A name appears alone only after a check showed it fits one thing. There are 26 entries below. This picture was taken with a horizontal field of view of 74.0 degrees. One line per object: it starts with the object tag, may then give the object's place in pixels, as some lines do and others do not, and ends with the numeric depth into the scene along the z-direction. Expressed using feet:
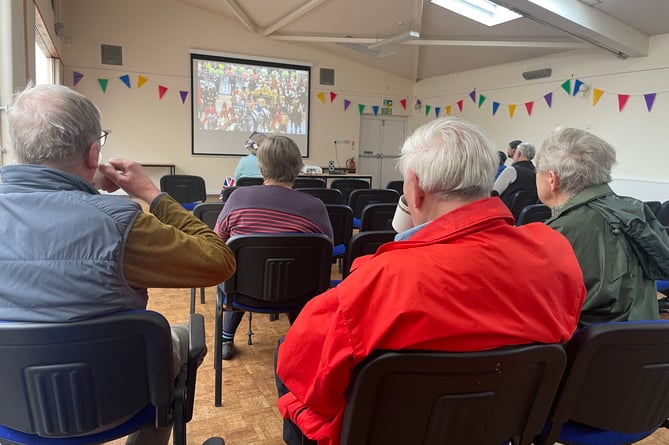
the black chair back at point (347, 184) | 17.30
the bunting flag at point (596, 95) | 21.96
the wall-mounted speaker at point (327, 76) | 31.09
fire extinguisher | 32.17
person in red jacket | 2.69
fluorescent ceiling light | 20.63
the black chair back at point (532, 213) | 10.32
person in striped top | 6.89
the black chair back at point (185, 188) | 14.26
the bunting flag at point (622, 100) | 20.85
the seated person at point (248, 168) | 15.46
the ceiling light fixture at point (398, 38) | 22.90
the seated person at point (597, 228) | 4.31
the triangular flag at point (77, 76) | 25.38
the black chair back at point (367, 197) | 13.34
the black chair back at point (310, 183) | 15.88
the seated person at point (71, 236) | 3.04
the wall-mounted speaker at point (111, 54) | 25.77
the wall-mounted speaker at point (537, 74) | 24.39
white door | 33.91
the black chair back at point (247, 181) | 13.80
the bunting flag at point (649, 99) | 19.86
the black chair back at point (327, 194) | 12.26
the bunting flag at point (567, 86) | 23.45
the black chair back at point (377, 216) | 10.19
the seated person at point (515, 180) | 14.73
